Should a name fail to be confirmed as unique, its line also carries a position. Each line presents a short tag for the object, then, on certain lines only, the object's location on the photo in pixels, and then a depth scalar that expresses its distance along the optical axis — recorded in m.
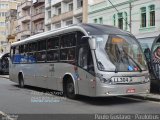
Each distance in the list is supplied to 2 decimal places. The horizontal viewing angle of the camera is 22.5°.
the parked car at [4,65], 44.71
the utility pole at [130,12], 33.78
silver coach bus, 14.02
